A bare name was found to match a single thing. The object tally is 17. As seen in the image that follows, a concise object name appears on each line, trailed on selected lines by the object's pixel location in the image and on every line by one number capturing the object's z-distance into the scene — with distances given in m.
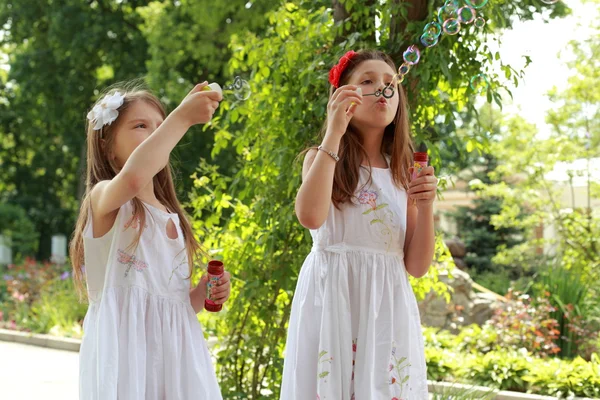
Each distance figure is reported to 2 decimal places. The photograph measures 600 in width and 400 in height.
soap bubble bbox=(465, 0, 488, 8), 3.14
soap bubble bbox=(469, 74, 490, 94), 3.57
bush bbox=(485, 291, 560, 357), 7.50
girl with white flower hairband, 2.29
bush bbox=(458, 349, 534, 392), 6.49
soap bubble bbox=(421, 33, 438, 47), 3.22
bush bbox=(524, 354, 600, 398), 6.12
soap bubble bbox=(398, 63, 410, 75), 2.97
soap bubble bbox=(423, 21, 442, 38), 3.30
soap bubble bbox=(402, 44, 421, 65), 3.10
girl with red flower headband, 2.44
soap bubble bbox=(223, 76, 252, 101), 2.52
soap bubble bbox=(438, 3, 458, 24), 3.16
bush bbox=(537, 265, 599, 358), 7.78
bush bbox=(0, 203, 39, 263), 21.83
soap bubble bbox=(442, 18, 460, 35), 3.23
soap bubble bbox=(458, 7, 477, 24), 3.12
